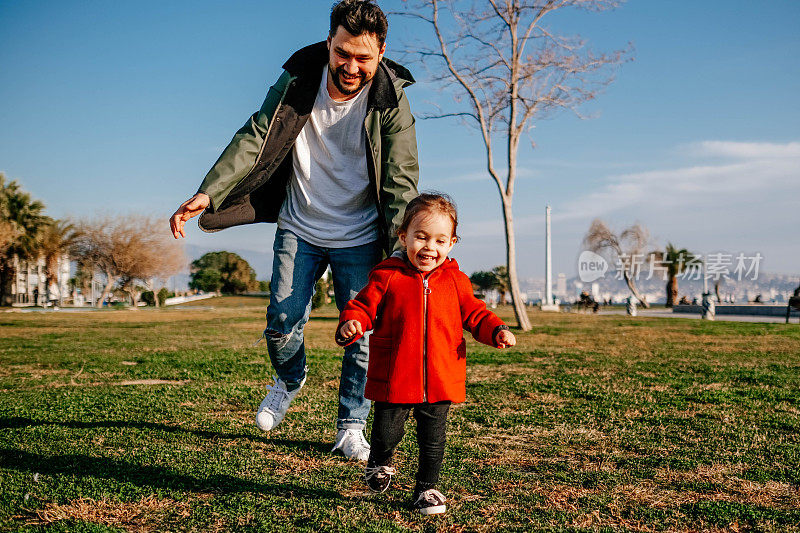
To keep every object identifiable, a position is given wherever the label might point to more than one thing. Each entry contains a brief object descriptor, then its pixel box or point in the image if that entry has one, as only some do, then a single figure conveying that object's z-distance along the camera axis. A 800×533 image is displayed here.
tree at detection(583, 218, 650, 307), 57.81
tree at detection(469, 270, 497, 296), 68.25
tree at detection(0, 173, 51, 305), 42.28
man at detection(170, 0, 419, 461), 3.37
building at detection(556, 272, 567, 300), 66.97
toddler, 2.66
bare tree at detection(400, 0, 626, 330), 15.59
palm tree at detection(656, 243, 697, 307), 52.34
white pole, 43.30
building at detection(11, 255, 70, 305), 46.97
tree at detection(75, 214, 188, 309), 52.97
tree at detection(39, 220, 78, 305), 49.44
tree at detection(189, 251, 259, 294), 75.75
